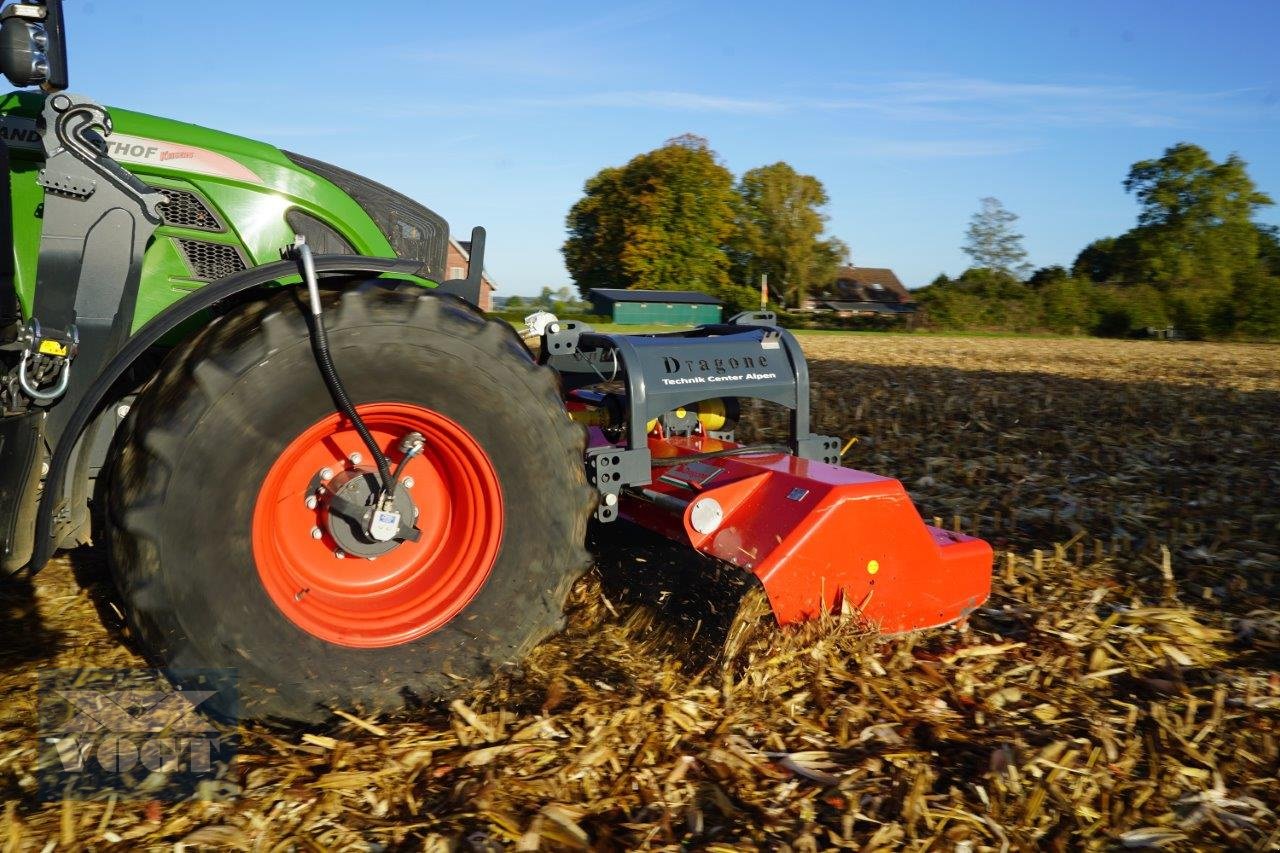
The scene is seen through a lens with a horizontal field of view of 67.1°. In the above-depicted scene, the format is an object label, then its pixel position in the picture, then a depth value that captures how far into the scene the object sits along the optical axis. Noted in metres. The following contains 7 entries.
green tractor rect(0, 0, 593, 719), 2.36
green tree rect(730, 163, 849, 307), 57.59
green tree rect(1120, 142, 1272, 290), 50.22
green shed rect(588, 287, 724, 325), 42.25
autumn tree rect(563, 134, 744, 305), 53.03
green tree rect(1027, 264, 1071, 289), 47.12
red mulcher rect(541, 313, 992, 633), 3.02
